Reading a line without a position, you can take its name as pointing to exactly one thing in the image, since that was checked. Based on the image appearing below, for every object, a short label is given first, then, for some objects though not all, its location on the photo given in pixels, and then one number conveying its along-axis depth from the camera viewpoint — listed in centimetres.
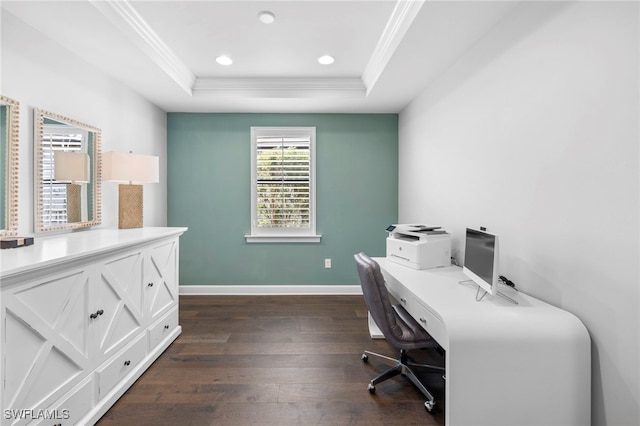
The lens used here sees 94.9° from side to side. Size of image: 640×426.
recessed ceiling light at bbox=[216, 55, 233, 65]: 265
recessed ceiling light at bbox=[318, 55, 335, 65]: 265
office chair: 175
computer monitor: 146
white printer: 219
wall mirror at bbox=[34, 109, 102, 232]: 193
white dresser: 120
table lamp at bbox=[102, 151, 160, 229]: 232
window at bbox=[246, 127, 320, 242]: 373
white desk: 126
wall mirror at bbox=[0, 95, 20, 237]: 170
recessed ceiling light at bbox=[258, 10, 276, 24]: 203
